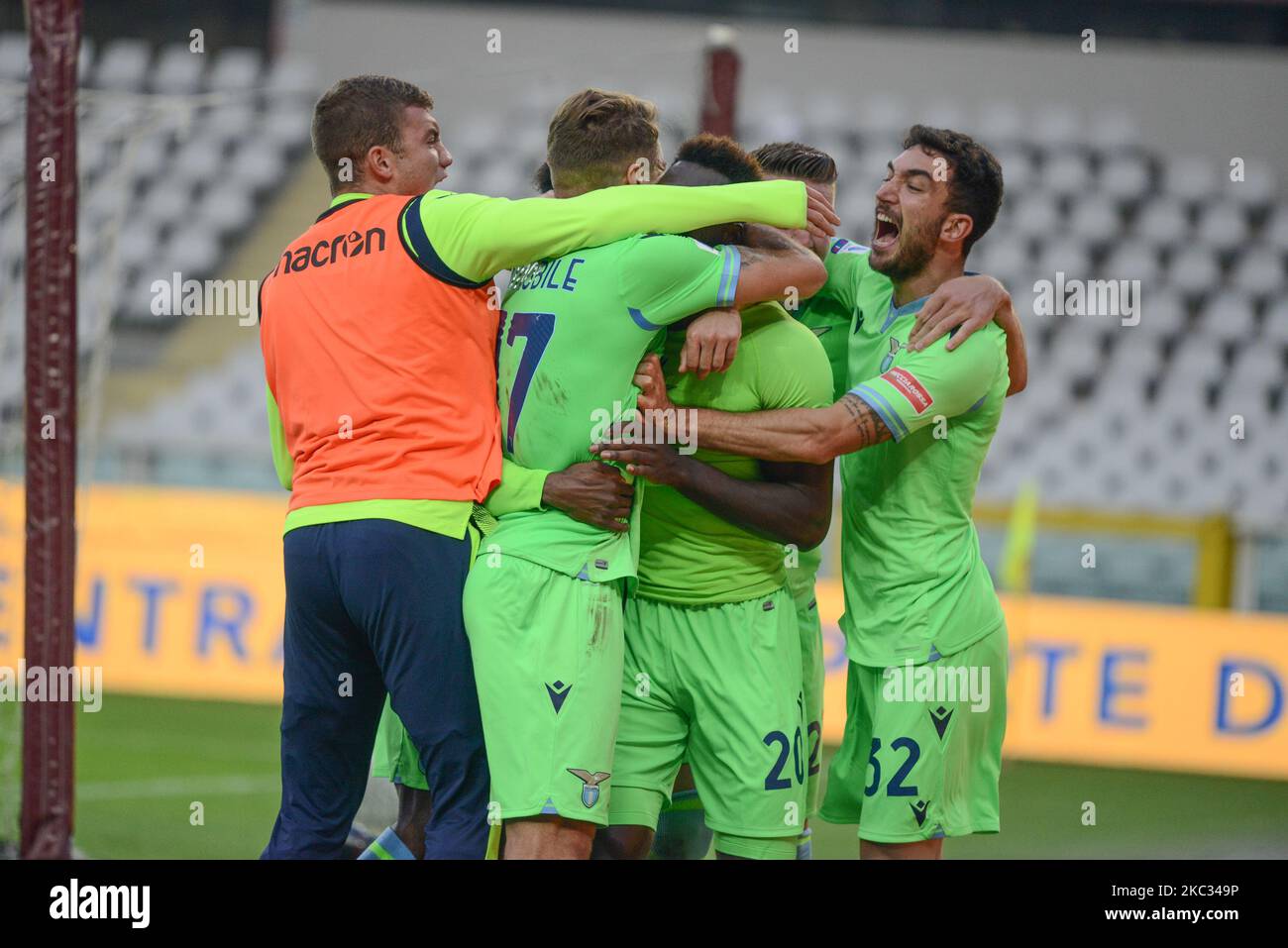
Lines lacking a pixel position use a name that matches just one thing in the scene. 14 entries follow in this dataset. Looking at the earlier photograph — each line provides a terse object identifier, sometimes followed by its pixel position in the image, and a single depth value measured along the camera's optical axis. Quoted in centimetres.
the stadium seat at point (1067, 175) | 1662
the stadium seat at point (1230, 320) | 1570
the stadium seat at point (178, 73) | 1725
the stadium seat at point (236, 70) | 1714
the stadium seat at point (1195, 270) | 1611
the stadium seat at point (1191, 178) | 1644
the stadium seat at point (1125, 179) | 1650
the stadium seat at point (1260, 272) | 1590
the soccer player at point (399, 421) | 376
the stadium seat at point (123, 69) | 1727
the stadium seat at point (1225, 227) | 1620
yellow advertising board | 912
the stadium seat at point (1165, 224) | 1628
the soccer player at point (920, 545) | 411
